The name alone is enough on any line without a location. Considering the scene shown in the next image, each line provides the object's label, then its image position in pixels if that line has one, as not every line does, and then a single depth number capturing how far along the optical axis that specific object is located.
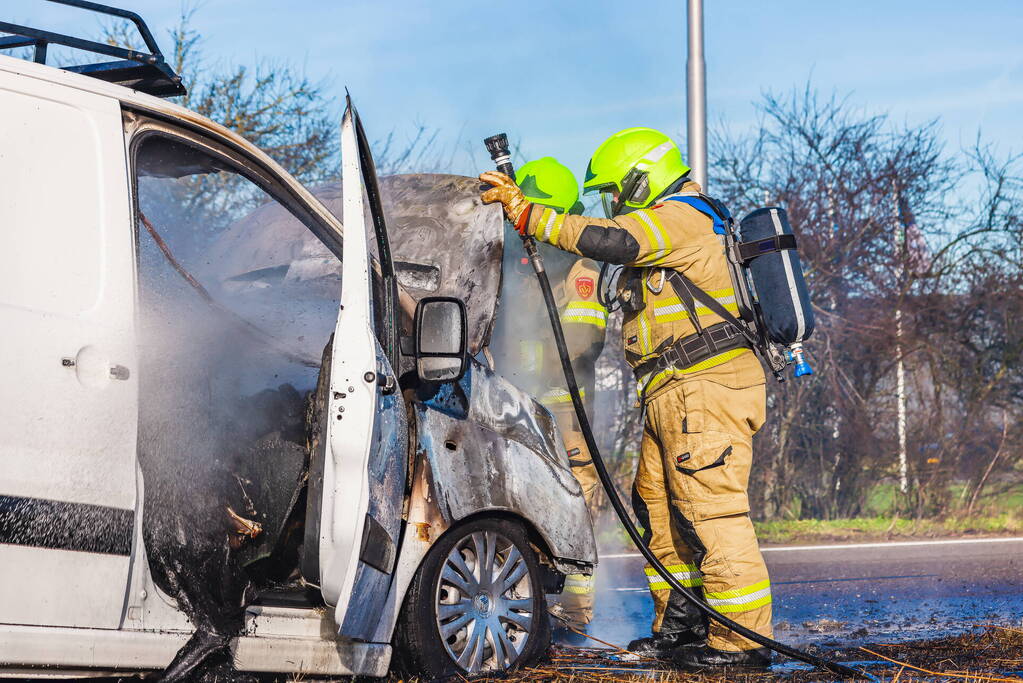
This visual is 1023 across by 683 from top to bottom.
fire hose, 9.48
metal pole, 17.48
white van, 6.09
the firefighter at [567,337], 11.91
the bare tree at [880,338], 25.09
